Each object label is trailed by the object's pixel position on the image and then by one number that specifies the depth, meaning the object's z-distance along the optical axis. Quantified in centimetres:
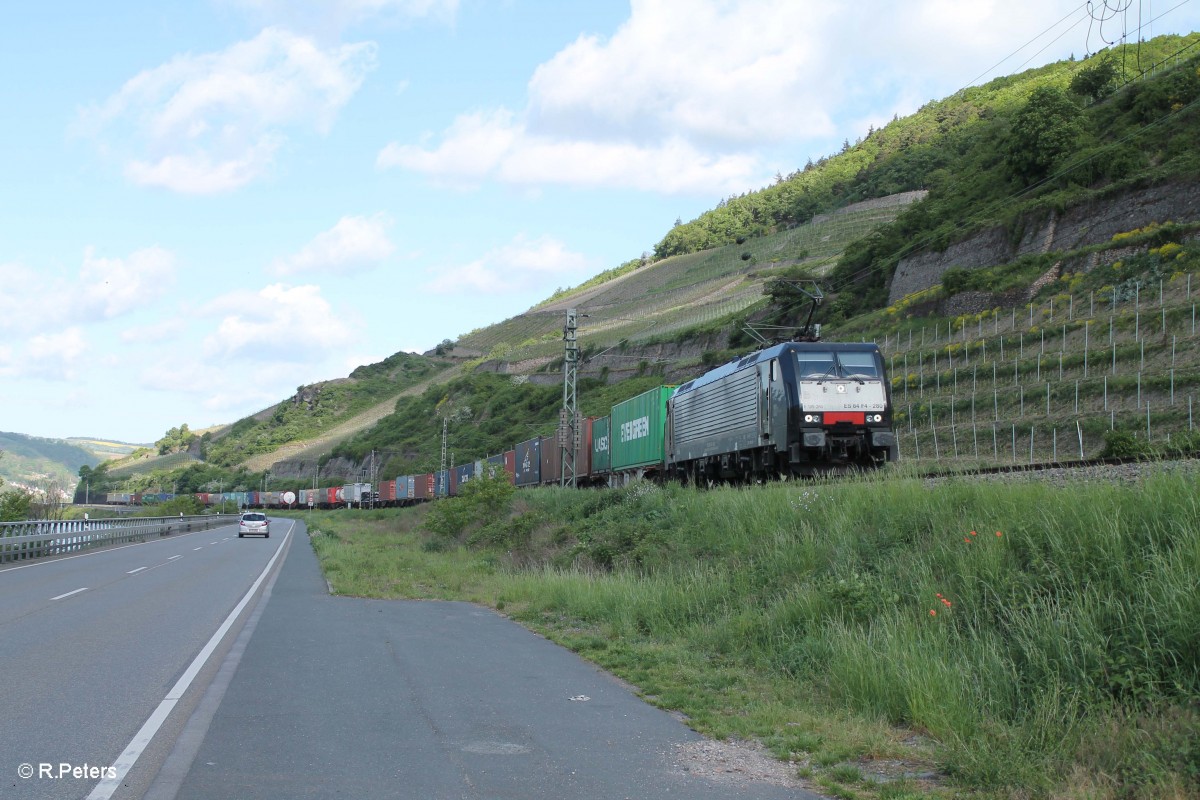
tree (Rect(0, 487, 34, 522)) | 5516
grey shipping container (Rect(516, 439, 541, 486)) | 5041
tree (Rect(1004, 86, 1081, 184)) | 6172
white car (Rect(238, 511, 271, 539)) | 5384
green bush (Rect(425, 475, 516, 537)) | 3319
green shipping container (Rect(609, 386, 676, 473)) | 3311
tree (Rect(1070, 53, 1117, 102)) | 7169
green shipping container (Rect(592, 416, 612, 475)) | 4066
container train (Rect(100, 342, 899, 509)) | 2188
